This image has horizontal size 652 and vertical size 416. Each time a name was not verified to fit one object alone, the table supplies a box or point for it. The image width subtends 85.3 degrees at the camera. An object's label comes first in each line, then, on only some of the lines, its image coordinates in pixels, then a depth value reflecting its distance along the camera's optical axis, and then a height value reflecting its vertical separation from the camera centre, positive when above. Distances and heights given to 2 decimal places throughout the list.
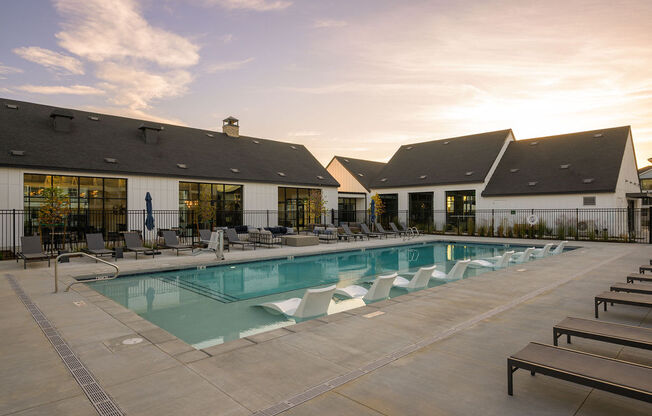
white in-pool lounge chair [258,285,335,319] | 6.07 -1.74
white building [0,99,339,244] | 15.70 +2.12
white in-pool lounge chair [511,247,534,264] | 12.41 -1.70
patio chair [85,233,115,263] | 11.97 -1.12
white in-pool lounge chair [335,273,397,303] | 7.22 -1.77
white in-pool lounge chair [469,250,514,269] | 11.41 -1.82
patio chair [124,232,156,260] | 12.51 -1.11
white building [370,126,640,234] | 20.86 +1.90
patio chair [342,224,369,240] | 19.22 -1.24
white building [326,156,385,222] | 30.78 +2.07
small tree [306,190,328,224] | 24.11 +0.54
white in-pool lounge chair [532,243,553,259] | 13.61 -1.70
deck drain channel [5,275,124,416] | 2.84 -1.58
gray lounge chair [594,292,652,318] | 4.84 -1.30
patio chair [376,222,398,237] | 21.80 -1.34
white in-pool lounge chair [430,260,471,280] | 9.71 -1.74
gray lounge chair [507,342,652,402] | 2.43 -1.22
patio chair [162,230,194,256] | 13.51 -1.12
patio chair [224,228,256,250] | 15.07 -1.07
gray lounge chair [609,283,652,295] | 5.51 -1.28
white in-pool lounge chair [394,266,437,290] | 8.43 -1.76
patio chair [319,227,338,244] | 18.60 -1.33
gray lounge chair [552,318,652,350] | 3.31 -1.24
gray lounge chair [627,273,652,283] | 6.39 -1.28
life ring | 20.37 -0.65
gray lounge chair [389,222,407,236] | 22.33 -1.33
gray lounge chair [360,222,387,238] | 20.64 -1.21
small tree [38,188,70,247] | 12.68 +0.17
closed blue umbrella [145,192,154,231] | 14.71 -0.30
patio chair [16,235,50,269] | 10.45 -1.12
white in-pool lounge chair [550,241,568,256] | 14.26 -1.69
